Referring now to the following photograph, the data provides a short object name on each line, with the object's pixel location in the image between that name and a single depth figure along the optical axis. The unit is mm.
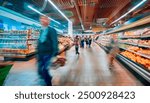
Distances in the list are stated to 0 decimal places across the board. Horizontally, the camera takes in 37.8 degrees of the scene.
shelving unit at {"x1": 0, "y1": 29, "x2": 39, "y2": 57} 7762
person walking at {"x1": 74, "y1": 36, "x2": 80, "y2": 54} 10506
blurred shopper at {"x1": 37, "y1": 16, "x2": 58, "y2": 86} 3318
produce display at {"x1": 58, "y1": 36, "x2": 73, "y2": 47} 13459
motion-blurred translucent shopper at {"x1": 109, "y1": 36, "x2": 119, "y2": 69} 6198
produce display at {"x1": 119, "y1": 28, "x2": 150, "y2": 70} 5203
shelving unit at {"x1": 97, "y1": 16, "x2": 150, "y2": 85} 4664
